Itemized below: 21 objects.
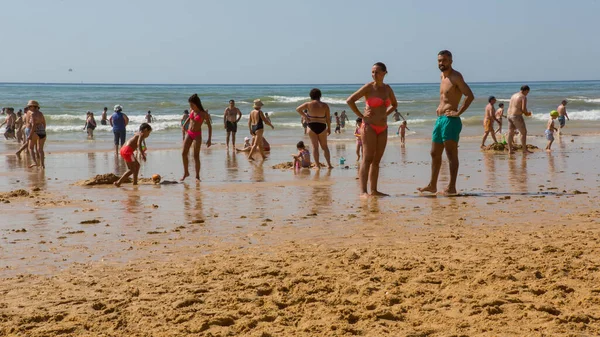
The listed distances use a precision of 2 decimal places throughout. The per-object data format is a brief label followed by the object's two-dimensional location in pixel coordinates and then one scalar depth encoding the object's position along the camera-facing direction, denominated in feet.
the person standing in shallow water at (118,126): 62.80
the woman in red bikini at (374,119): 29.78
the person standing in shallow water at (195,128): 39.17
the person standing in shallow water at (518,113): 52.70
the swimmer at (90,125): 98.37
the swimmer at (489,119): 63.31
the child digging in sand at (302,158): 46.24
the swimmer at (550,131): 59.33
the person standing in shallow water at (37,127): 51.08
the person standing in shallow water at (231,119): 69.46
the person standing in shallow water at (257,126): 56.70
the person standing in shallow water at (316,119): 42.52
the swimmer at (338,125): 100.09
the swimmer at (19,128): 85.80
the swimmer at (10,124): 90.94
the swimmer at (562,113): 86.53
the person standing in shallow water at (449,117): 29.53
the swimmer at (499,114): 74.54
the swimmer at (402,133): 75.82
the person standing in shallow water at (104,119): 111.59
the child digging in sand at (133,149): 38.50
